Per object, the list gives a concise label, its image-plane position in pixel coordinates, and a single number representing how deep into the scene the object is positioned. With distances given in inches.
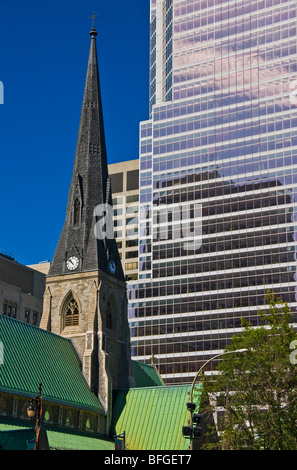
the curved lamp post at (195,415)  1357.7
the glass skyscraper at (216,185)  4170.8
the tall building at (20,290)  3636.8
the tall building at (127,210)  5177.2
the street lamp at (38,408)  1321.4
